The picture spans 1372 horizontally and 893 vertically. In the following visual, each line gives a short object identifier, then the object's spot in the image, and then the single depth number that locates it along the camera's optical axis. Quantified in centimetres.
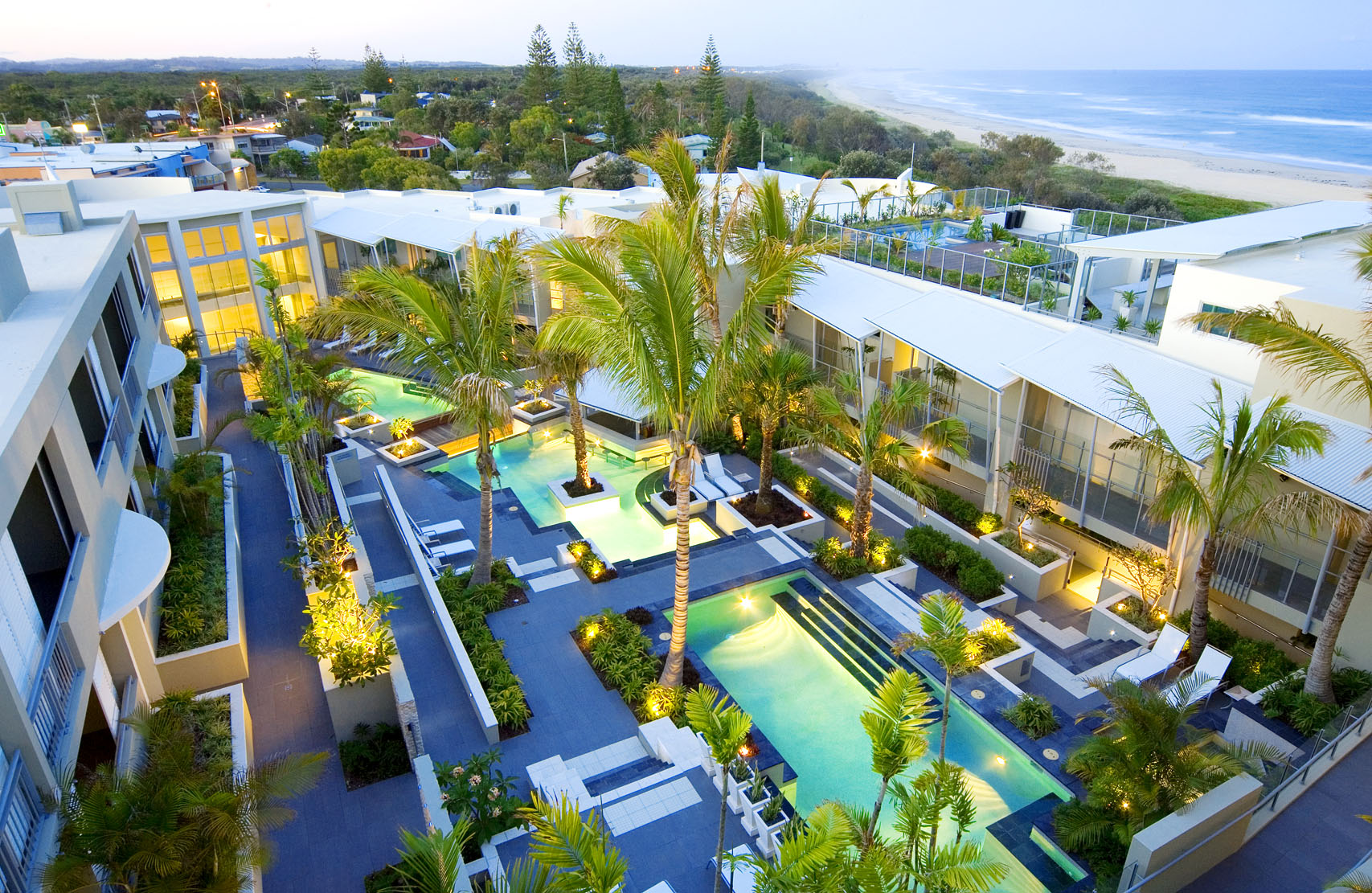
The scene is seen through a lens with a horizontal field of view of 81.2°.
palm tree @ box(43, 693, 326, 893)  627
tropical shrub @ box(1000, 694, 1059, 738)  1145
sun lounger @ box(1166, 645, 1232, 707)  1079
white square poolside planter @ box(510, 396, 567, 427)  2314
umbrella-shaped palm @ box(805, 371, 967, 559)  1423
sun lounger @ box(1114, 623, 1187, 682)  1207
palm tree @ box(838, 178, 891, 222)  2488
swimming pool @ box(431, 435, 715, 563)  1722
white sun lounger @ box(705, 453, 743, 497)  1842
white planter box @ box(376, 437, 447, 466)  2114
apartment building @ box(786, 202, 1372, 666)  1197
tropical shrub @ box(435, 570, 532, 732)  1168
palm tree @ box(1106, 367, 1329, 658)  1041
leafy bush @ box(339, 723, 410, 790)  1127
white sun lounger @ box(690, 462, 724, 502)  1798
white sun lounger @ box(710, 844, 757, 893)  883
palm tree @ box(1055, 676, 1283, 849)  896
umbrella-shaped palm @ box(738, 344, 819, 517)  1628
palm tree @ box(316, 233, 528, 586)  1239
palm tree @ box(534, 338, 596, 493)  1716
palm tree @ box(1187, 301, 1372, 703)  975
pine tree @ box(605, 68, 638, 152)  7375
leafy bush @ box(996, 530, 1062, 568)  1528
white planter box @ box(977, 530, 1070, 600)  1498
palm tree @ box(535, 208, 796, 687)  975
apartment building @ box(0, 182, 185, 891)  703
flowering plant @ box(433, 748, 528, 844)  950
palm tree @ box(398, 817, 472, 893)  589
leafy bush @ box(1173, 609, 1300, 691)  1187
